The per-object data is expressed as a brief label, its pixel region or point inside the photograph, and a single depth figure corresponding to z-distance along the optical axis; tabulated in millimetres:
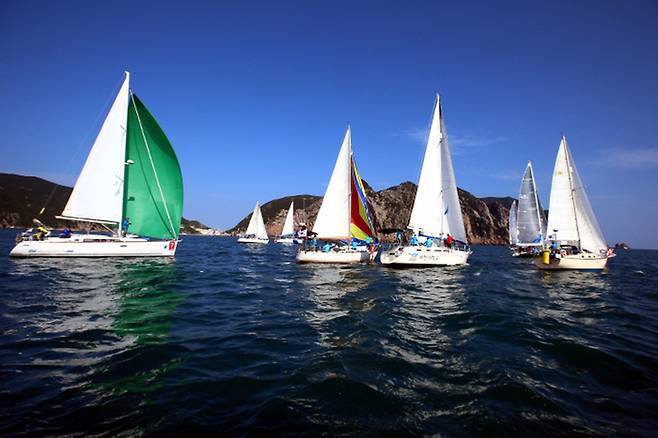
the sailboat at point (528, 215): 48531
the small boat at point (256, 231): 83544
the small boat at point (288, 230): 96438
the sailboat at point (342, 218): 27969
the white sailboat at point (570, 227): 28438
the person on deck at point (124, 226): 26764
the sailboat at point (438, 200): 29047
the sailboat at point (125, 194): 24578
